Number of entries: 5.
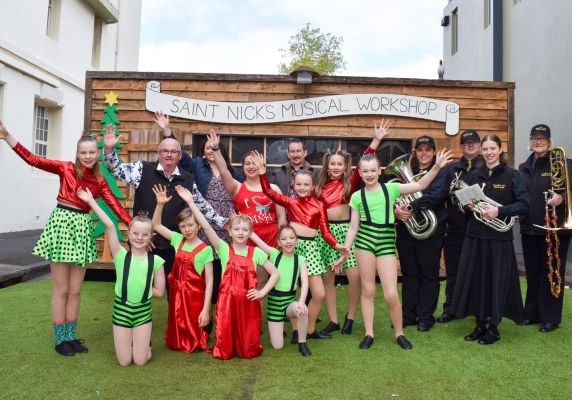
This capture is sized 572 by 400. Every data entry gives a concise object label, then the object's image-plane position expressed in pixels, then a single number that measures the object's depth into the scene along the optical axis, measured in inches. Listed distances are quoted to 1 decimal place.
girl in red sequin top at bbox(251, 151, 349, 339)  156.8
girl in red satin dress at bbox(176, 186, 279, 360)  141.5
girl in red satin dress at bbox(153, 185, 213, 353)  148.2
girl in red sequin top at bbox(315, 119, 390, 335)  165.2
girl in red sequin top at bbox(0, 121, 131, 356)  138.2
